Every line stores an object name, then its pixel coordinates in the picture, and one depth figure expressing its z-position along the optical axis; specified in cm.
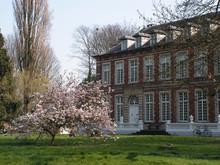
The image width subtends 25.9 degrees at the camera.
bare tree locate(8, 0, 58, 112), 4650
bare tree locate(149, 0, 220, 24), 2080
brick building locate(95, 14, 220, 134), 4241
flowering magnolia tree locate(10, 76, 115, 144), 2273
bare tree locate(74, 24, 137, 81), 6781
